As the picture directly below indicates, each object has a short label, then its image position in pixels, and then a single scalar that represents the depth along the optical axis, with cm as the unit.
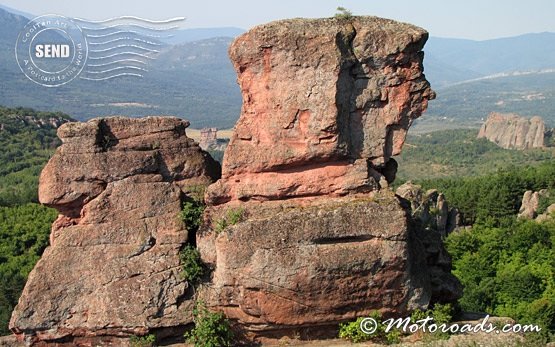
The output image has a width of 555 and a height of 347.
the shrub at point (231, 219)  1927
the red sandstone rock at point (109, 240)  1958
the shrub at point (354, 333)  1898
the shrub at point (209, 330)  1902
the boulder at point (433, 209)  5418
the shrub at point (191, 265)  1975
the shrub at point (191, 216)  2031
